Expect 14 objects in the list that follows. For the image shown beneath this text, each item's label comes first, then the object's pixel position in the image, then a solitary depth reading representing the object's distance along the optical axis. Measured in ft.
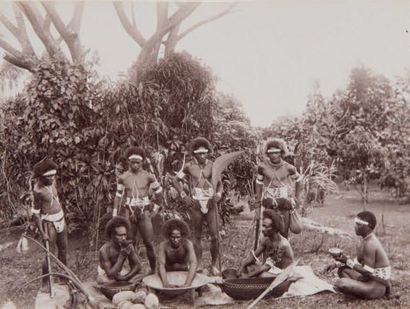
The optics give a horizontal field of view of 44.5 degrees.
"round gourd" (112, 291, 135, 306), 16.20
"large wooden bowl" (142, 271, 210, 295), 16.39
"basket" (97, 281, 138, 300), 16.91
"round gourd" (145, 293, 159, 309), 15.44
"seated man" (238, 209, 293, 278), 18.92
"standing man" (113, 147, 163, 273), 19.98
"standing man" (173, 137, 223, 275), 20.47
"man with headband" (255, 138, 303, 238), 20.62
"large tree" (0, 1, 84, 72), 26.55
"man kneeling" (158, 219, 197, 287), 17.44
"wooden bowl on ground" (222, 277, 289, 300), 17.04
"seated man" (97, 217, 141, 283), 17.78
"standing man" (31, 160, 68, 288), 18.34
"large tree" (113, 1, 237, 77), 24.38
